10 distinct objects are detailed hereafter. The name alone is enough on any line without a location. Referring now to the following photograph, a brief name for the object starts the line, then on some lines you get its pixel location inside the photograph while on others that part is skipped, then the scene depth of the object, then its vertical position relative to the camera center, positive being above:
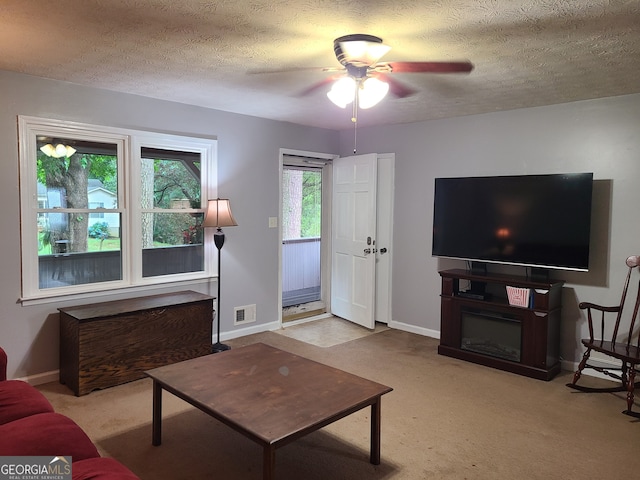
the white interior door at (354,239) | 5.10 -0.28
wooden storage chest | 3.27 -0.95
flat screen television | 3.68 -0.02
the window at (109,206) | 3.46 +0.03
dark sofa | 1.62 -0.87
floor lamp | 4.20 -0.05
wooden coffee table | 2.03 -0.90
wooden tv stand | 3.74 -0.91
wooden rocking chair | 3.12 -0.91
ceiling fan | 2.39 +0.87
